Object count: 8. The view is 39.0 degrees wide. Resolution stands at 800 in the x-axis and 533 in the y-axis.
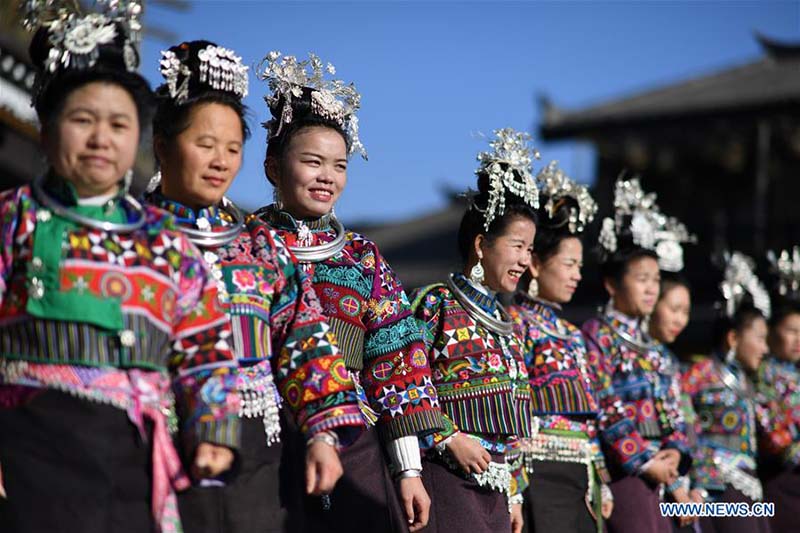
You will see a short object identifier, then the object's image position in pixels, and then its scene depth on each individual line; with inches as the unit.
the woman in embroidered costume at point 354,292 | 148.3
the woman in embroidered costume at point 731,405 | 244.1
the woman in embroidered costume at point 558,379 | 190.2
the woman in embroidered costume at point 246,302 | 124.1
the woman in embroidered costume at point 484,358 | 165.3
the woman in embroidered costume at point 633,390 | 208.5
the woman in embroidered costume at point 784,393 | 272.2
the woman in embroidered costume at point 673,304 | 239.9
